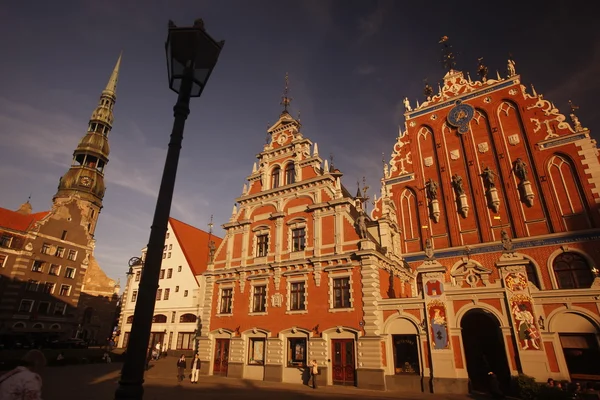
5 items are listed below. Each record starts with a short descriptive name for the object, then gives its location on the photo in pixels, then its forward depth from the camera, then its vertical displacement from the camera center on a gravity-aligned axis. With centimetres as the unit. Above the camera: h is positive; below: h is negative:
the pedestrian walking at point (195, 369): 2112 -136
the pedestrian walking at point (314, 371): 1940 -128
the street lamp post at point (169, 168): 409 +242
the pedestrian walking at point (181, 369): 2188 -142
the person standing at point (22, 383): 443 -50
